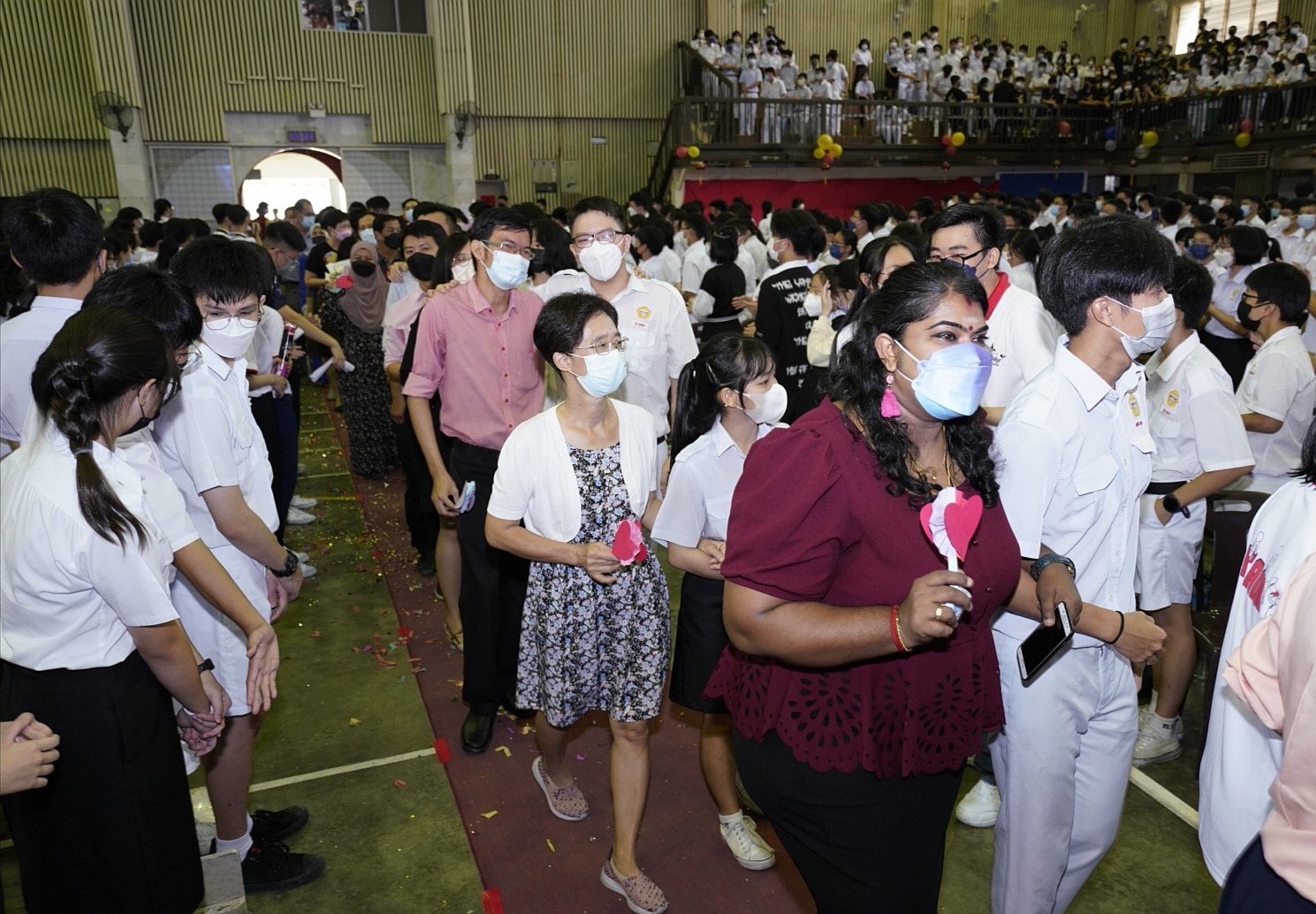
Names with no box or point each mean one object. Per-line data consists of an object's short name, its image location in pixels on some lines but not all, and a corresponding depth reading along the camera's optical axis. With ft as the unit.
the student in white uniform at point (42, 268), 8.98
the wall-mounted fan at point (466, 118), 54.70
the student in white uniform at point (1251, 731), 5.02
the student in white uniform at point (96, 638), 5.70
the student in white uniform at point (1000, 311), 10.54
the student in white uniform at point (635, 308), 12.62
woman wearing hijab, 19.77
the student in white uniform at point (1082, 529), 6.66
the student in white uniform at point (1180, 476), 9.86
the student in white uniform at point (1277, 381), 12.26
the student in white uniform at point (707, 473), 8.40
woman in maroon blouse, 5.20
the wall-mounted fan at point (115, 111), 48.73
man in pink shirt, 11.41
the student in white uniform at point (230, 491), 7.68
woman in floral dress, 8.66
